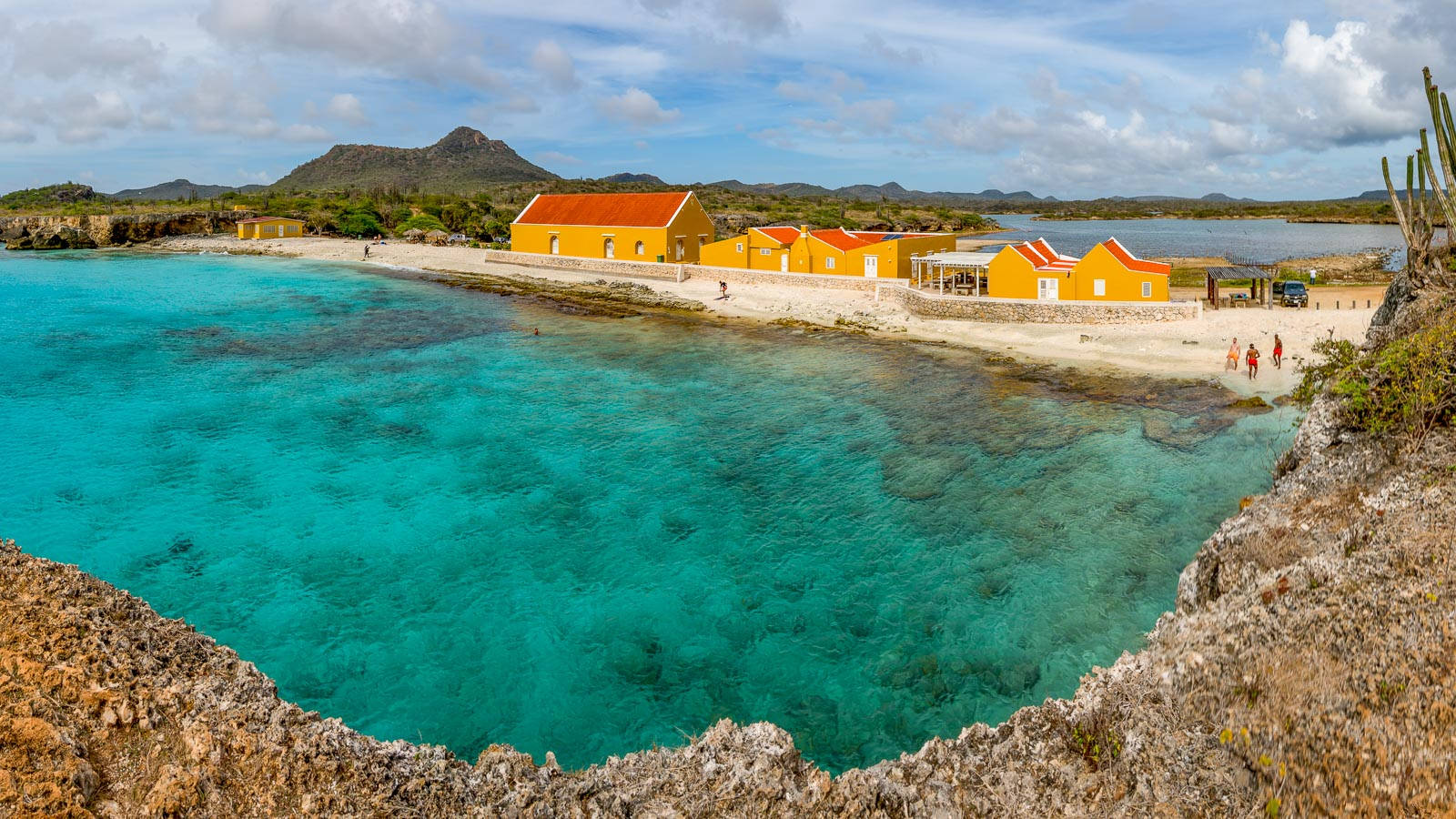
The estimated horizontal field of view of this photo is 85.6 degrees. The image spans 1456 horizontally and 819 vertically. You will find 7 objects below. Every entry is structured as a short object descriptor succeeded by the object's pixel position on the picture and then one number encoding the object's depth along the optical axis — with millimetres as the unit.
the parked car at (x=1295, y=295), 37812
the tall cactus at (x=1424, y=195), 11914
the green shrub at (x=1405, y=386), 9531
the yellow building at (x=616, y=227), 59562
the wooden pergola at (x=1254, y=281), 39594
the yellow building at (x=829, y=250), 49094
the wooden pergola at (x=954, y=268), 42781
